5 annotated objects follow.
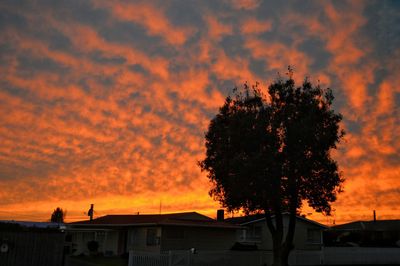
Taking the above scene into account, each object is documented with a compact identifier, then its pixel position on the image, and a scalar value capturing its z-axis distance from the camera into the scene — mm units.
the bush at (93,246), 45156
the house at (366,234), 61641
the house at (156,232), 38250
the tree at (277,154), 29719
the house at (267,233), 48531
